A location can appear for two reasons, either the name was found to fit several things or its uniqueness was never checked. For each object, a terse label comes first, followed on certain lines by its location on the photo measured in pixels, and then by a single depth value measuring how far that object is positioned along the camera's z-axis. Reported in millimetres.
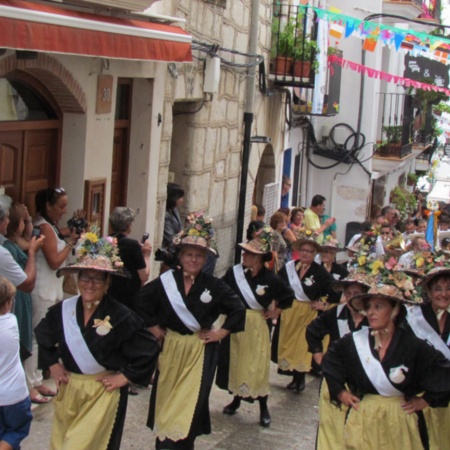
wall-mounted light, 14418
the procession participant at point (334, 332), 6246
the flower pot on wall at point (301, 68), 15352
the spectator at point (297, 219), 13324
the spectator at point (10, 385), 5498
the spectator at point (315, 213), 13954
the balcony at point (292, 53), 15336
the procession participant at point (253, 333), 8445
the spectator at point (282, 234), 11645
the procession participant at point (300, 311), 9562
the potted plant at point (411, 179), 28734
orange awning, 6695
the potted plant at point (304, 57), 15336
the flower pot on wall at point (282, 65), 15289
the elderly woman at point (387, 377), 5828
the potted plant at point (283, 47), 15320
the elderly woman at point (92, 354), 5938
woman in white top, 7766
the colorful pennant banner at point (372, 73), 17714
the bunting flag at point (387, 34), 15453
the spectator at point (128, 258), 8234
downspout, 13961
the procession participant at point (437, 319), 6707
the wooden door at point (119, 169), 10469
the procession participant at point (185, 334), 7203
